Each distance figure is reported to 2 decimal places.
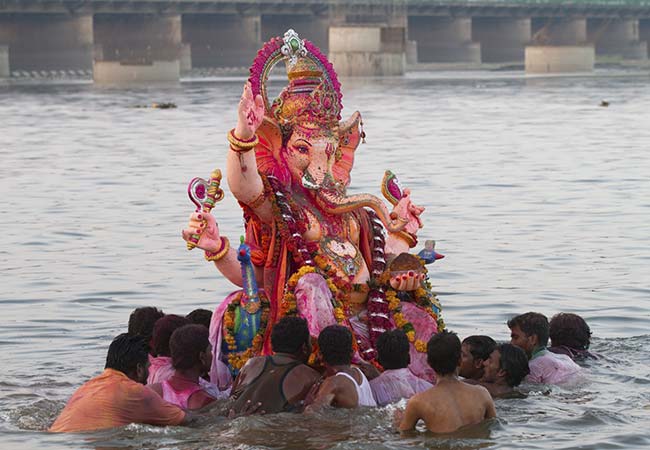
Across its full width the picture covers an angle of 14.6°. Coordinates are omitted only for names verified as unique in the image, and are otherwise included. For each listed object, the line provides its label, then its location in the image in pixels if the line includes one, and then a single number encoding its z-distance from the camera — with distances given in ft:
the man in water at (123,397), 48.78
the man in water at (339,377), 49.42
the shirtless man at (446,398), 47.73
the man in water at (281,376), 49.84
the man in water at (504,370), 53.93
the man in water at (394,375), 51.27
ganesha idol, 52.62
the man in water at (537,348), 56.54
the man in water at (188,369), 50.64
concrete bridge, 463.47
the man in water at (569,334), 60.55
